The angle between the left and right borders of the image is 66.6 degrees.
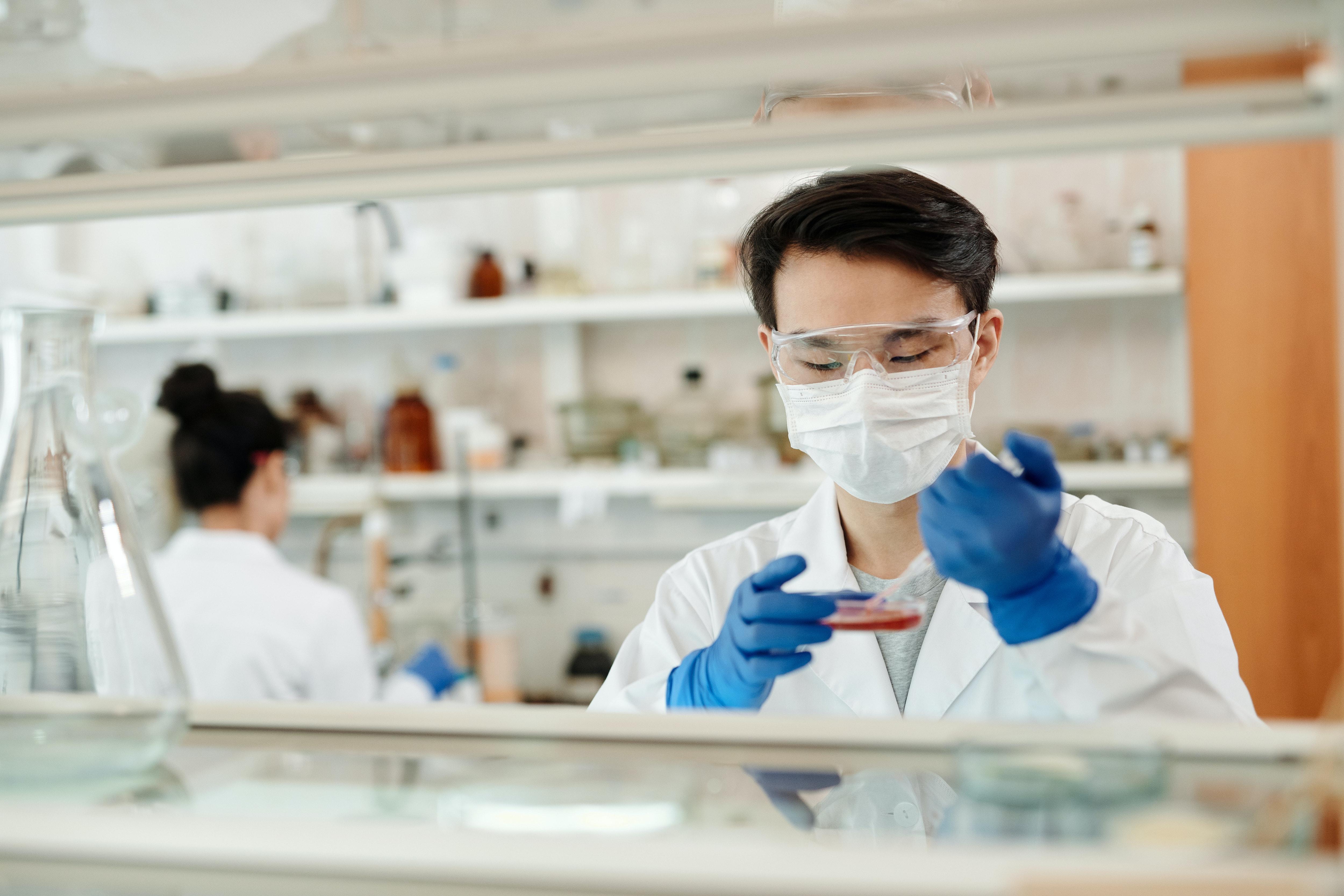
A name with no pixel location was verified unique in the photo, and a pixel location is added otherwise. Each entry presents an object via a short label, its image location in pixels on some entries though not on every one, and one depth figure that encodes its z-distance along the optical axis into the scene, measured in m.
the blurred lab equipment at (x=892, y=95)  0.88
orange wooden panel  2.26
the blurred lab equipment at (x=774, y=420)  2.73
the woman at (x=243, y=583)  1.92
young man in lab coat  0.80
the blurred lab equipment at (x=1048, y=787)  0.48
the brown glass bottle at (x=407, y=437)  2.95
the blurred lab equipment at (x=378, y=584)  2.84
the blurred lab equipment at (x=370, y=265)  2.99
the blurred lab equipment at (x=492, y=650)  2.93
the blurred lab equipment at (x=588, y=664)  2.88
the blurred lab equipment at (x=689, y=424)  2.79
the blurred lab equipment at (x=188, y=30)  0.57
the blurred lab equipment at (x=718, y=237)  2.71
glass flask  0.61
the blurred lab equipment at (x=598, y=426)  2.86
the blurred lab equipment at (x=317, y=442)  3.05
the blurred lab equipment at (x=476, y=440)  2.86
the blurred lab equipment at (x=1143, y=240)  2.48
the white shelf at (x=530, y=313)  2.48
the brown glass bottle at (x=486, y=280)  2.90
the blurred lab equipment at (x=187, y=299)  3.07
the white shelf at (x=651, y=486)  2.49
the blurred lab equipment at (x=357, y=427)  3.08
